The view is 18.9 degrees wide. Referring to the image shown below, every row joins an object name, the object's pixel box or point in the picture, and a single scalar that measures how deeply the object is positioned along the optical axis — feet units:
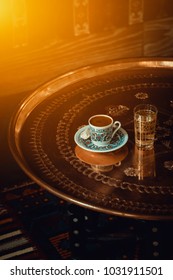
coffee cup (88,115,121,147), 5.75
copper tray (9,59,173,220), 5.31
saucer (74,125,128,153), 5.76
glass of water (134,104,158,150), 5.88
